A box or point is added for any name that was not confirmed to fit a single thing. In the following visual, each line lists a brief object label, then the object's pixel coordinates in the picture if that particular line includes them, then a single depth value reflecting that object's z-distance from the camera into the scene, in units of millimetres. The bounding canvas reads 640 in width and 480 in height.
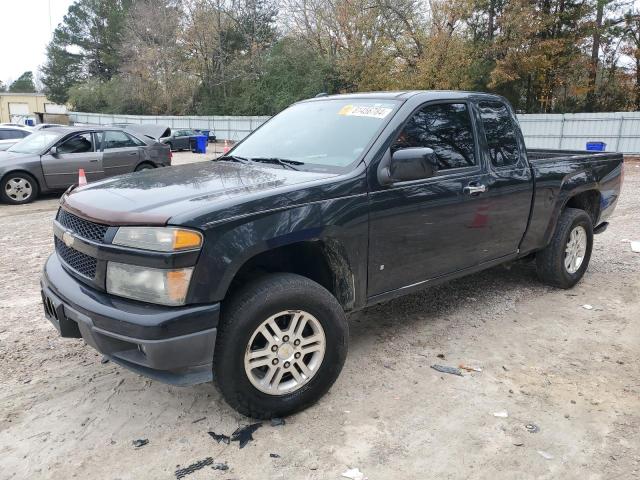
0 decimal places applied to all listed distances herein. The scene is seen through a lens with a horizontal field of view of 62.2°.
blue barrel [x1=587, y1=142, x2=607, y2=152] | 17947
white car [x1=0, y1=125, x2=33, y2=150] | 15922
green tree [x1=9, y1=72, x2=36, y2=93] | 83069
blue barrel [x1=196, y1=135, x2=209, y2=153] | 27047
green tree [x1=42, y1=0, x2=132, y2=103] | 57906
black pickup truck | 2656
